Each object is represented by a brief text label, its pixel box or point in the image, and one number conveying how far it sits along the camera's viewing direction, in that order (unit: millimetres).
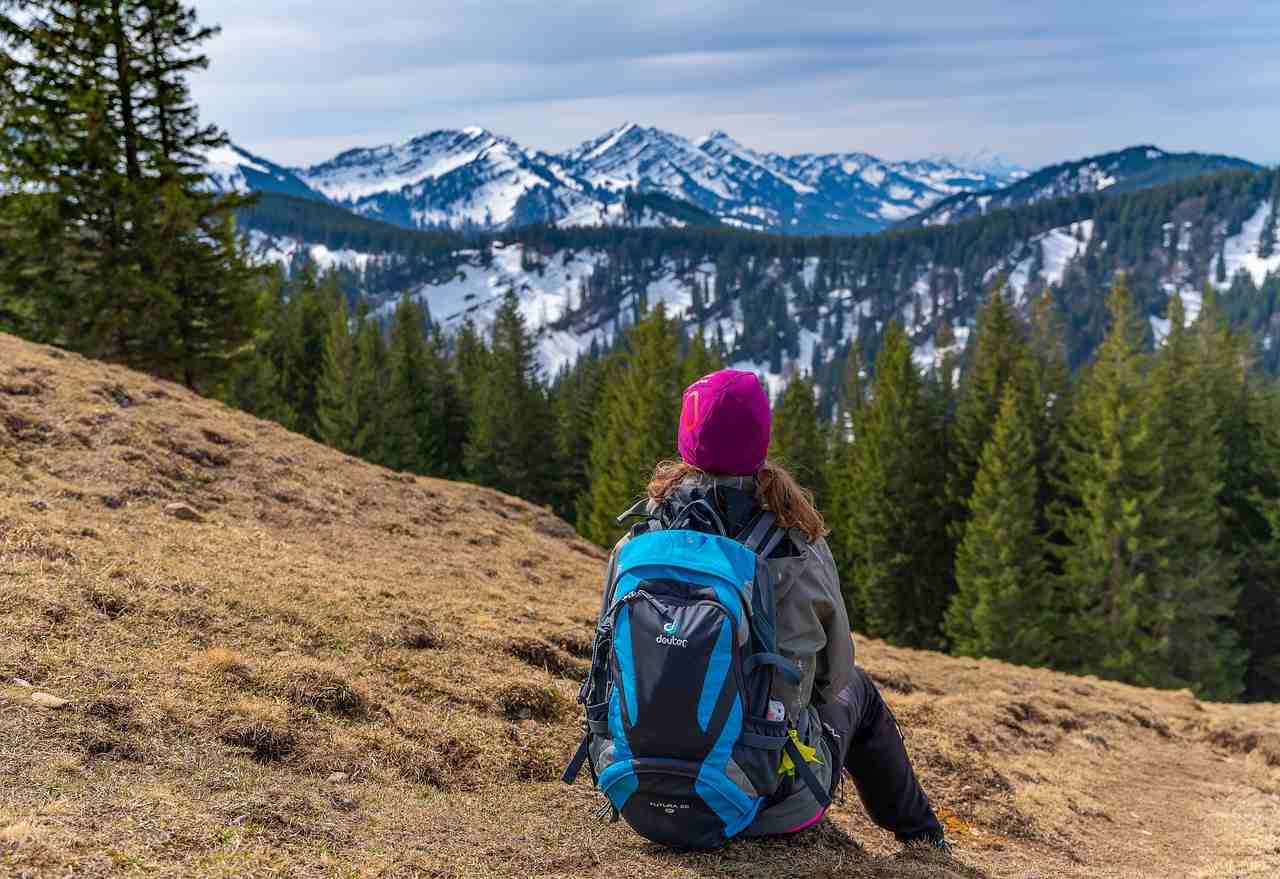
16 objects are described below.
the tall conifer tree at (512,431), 54312
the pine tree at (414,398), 50875
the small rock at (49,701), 5258
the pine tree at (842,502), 44031
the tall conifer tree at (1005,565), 32938
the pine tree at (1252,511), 39969
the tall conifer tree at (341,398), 47906
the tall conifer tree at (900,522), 41188
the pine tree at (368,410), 48188
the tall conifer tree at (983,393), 41000
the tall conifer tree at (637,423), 42312
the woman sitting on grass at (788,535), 4441
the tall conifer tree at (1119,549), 31391
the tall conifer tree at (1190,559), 32031
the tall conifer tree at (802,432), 46862
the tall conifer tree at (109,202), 22656
